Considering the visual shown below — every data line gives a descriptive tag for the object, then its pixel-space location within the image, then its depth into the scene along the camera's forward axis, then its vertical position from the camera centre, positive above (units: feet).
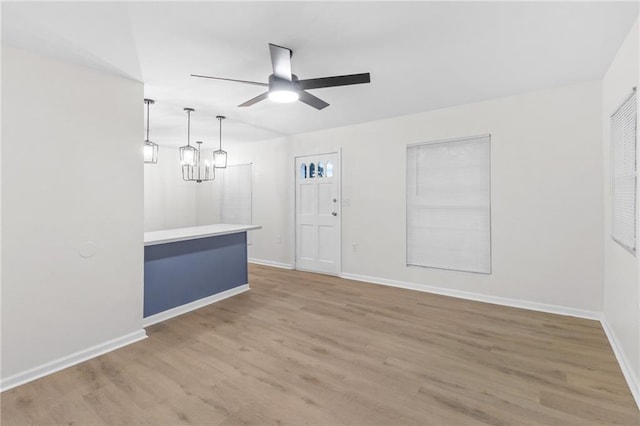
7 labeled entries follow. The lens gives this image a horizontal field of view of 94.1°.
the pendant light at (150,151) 11.30 +2.23
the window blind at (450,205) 12.01 +0.21
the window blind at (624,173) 6.79 +0.93
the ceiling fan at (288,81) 6.99 +3.26
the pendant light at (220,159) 13.87 +2.37
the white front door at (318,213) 16.08 -0.20
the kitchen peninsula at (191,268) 10.02 -2.24
